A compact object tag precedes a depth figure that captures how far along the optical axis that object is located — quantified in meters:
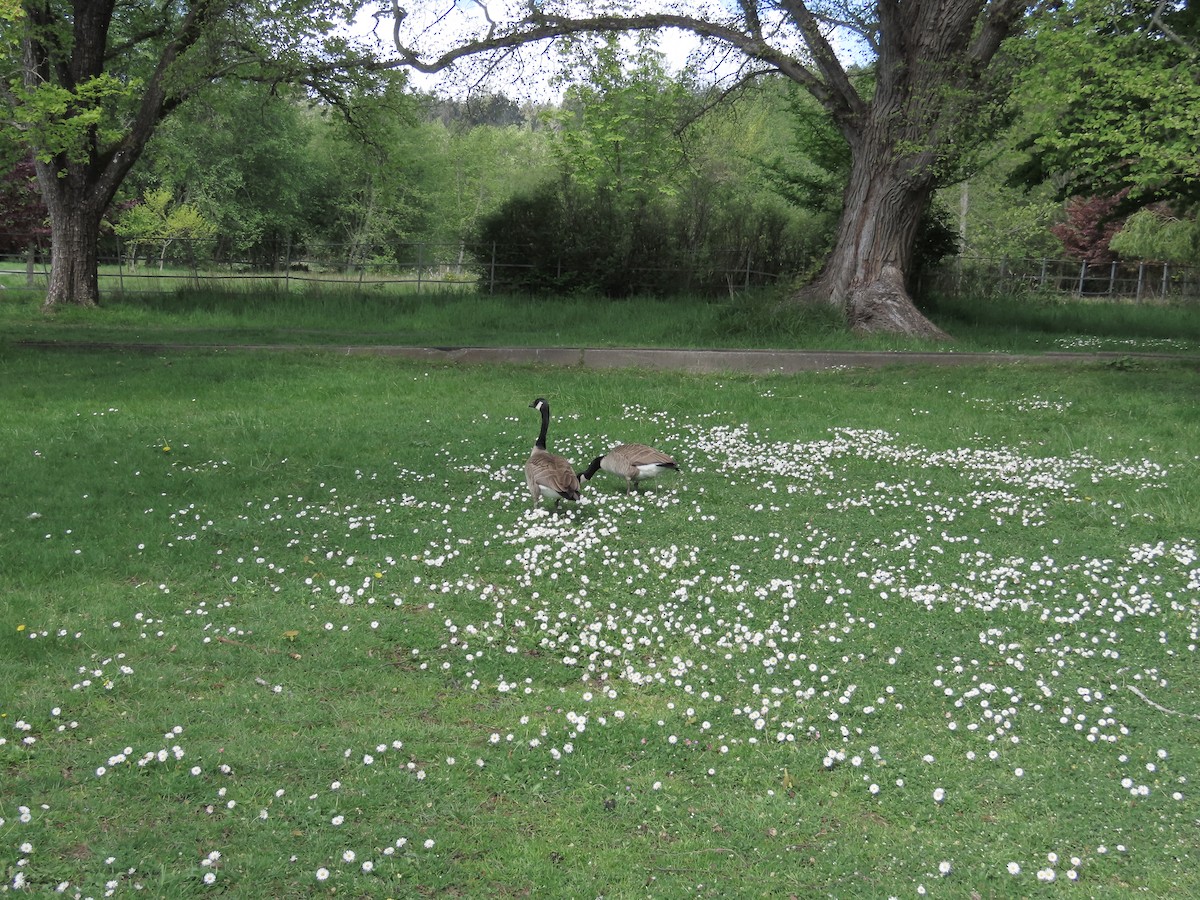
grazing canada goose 10.48
